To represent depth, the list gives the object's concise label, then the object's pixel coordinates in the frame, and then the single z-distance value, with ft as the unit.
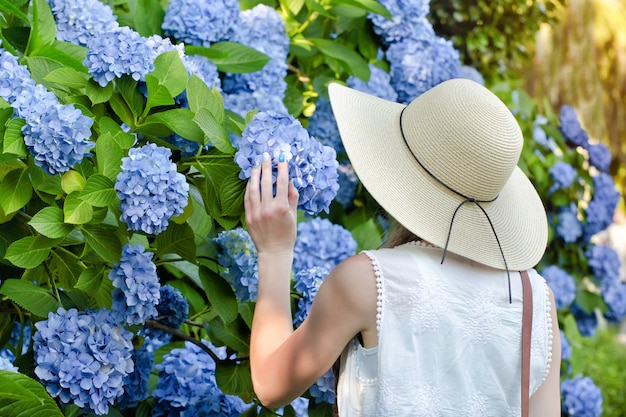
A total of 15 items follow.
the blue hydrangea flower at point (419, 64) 12.14
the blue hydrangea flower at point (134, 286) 8.25
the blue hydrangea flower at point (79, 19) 9.33
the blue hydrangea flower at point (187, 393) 9.68
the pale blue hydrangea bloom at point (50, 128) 7.76
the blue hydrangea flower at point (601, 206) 15.44
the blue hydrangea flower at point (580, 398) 14.03
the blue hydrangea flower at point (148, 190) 7.73
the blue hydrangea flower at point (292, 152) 7.86
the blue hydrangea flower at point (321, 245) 10.15
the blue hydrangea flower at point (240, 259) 8.86
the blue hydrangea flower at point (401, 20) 12.08
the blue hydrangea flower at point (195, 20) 10.09
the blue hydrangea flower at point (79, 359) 8.15
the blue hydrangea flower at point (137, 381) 9.34
